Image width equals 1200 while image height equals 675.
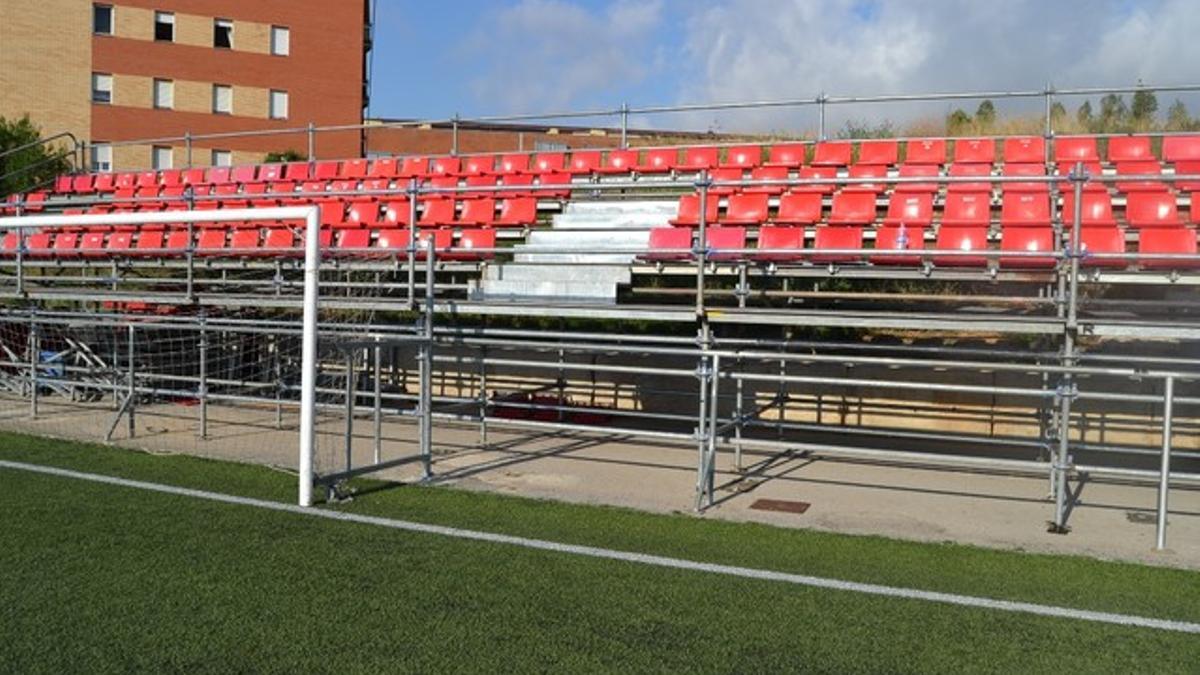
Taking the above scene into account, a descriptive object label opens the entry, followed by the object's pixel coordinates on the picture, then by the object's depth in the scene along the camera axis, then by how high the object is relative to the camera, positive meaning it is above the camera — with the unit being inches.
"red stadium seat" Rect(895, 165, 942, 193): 469.4 +71.1
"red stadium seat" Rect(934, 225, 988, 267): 395.2 +32.9
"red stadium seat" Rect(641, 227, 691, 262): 407.5 +29.5
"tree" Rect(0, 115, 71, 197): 972.6 +138.0
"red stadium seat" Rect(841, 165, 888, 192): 473.7 +71.3
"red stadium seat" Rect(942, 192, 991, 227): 426.3 +48.6
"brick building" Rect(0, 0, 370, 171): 1600.6 +373.6
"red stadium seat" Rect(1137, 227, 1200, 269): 364.9 +31.1
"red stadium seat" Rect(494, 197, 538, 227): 530.9 +50.6
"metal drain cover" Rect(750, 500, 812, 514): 323.0 -58.5
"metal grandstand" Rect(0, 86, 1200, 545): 350.3 +7.0
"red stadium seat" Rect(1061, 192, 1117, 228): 398.0 +46.5
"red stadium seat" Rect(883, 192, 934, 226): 437.4 +49.0
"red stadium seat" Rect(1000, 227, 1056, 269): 376.2 +32.2
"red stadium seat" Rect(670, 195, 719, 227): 471.2 +48.0
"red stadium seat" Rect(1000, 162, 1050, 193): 440.8 +69.1
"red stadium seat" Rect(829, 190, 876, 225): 450.3 +49.4
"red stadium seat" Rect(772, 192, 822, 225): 463.8 +49.7
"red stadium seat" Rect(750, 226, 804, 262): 406.3 +32.7
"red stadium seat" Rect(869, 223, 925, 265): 409.7 +34.4
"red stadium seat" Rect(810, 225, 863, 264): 401.1 +32.0
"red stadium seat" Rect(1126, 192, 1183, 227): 414.0 +48.8
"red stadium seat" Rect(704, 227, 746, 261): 422.9 +32.1
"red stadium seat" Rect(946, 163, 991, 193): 461.1 +71.0
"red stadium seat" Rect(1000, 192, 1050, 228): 406.7 +47.2
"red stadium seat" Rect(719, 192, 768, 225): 477.4 +49.9
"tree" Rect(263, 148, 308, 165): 1197.2 +171.6
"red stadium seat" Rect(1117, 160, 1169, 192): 453.4 +73.3
